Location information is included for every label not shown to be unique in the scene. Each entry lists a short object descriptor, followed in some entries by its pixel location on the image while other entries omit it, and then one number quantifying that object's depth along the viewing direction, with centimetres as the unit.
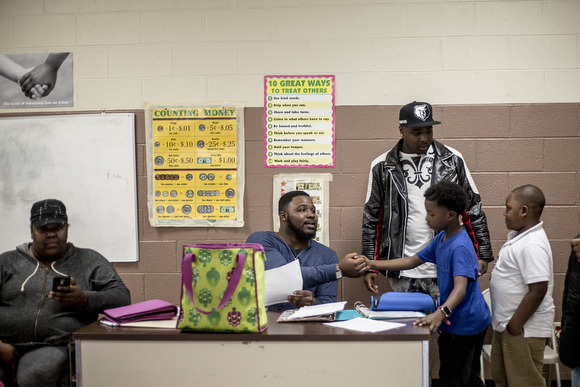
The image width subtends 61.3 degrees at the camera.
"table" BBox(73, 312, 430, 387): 184
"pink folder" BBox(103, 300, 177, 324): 206
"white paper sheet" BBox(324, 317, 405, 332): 191
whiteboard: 348
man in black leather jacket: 292
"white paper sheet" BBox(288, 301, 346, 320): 207
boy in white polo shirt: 231
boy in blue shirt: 216
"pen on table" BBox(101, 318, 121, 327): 205
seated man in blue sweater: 247
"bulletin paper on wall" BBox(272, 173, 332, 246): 341
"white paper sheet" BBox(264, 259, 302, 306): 232
